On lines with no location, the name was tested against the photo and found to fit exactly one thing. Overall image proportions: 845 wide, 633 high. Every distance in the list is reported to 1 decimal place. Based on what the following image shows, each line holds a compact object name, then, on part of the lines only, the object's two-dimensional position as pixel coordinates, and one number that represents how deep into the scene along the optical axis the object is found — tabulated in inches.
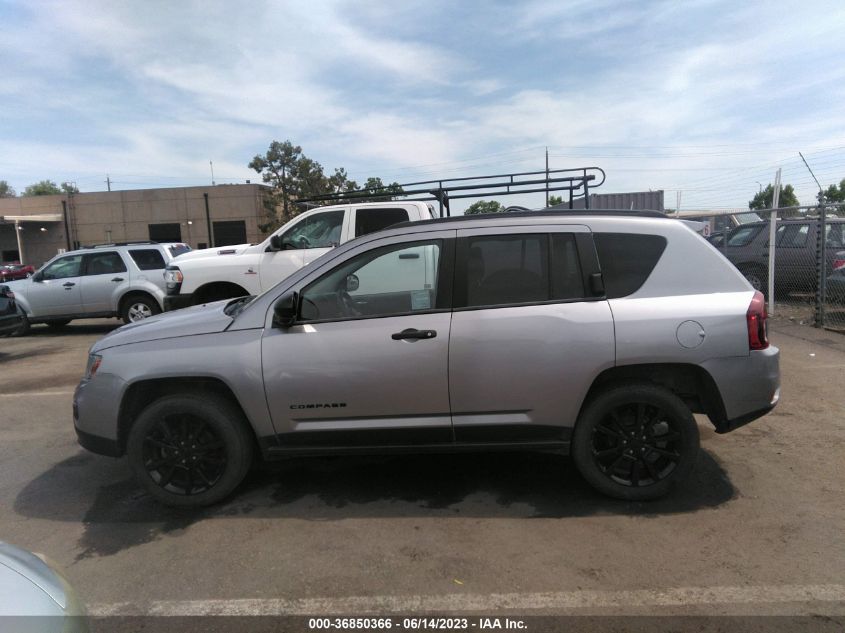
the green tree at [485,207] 670.5
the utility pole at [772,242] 413.2
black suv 450.9
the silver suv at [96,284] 465.1
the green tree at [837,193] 2748.5
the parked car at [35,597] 68.9
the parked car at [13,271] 1152.2
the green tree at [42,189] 3405.5
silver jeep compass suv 143.5
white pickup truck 321.1
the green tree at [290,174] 1556.3
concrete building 1482.5
